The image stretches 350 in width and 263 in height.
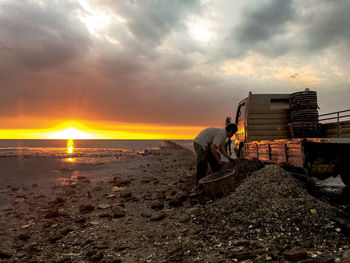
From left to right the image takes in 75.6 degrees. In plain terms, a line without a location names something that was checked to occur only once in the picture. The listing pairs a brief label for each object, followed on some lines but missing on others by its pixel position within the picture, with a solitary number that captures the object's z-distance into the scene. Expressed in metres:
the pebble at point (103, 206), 5.39
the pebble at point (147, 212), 4.70
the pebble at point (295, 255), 2.48
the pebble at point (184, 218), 4.15
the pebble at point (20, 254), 3.33
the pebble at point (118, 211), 4.73
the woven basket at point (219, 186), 4.91
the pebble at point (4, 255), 3.29
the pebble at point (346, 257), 2.27
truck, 5.12
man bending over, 5.75
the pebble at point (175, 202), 5.17
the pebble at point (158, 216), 4.38
